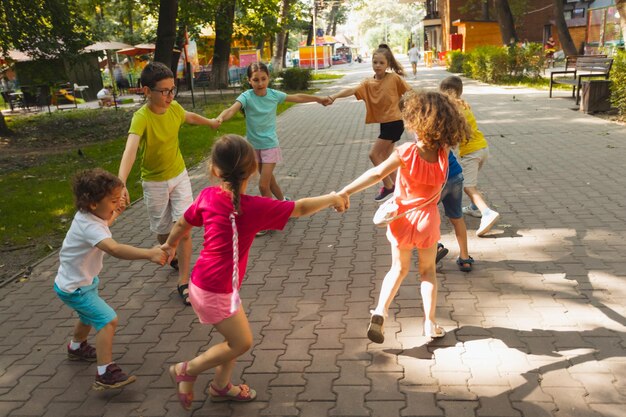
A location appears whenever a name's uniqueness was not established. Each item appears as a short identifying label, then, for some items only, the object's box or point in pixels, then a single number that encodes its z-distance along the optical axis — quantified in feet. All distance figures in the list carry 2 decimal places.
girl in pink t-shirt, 9.11
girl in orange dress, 10.92
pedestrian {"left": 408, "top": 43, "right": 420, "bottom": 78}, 106.02
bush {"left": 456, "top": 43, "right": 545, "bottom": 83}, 71.59
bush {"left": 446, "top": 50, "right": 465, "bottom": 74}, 105.76
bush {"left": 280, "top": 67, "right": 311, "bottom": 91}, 82.99
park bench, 47.32
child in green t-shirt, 13.97
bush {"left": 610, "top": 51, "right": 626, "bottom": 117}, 37.78
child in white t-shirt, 10.52
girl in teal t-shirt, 19.20
